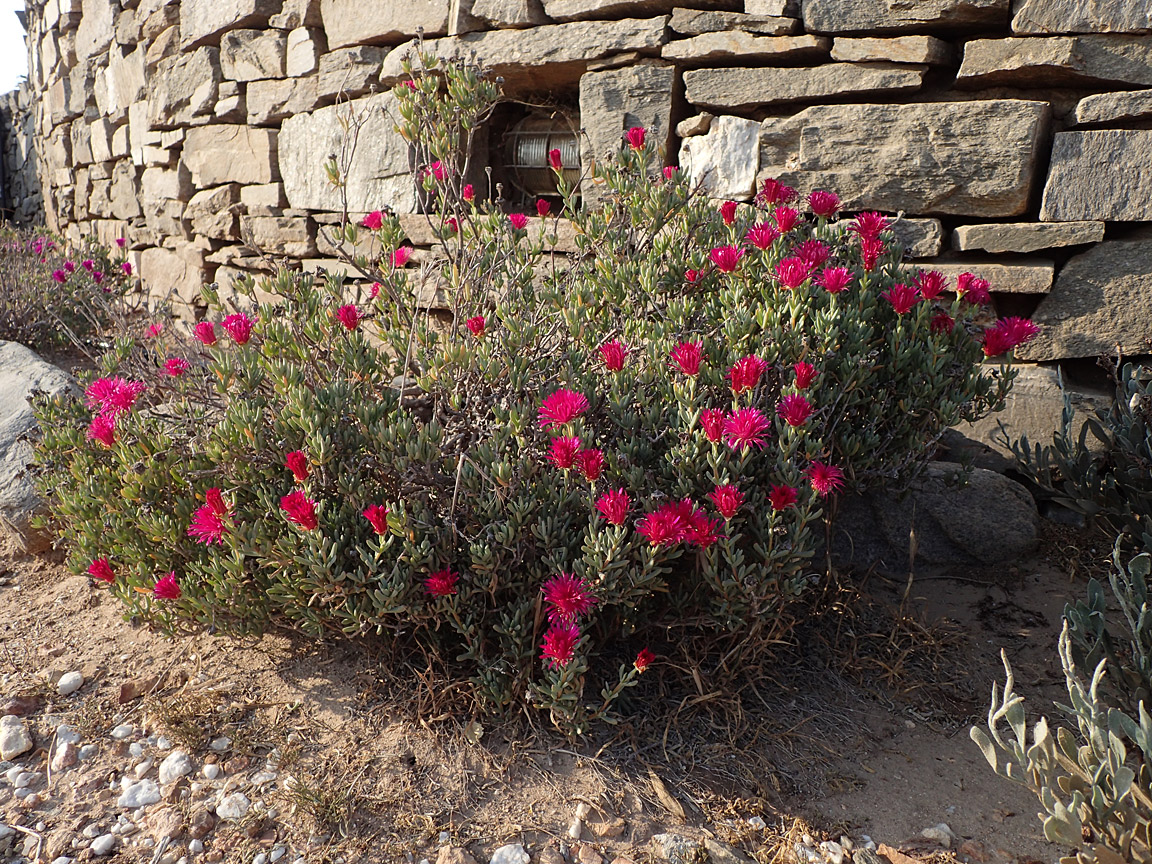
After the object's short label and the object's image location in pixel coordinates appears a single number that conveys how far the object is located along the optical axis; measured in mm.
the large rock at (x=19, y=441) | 2701
